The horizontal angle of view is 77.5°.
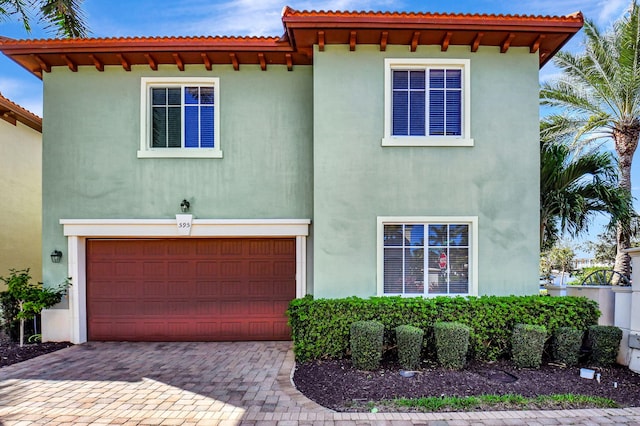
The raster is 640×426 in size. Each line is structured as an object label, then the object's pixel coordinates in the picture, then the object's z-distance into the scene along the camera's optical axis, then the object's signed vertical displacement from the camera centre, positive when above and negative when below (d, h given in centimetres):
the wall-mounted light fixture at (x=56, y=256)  952 -112
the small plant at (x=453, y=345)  738 -250
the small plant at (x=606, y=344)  738 -249
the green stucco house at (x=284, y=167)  854 +96
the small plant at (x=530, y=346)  752 -256
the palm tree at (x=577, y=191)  1055 +53
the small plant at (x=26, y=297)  884 -200
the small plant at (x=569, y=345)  759 -257
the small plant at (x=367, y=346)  736 -253
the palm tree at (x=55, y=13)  1072 +621
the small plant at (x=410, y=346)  738 -254
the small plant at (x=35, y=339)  951 -310
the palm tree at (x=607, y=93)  1338 +424
